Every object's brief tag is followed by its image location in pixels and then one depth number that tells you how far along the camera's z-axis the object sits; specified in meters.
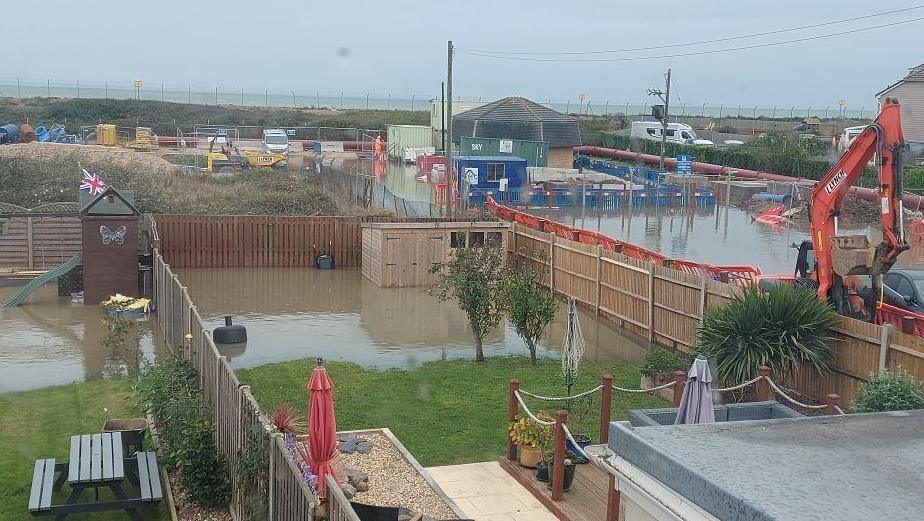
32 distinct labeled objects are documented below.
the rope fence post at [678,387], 13.49
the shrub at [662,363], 15.78
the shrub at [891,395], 11.30
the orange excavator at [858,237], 16.09
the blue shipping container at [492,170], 46.56
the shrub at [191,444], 10.16
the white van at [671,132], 76.12
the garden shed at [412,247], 25.97
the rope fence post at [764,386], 13.45
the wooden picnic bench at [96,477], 9.74
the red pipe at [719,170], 42.34
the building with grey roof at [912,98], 56.06
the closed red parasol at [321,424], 8.95
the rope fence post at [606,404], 12.14
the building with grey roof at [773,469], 5.72
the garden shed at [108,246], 22.92
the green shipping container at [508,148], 57.16
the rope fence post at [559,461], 10.93
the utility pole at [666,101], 52.53
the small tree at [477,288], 18.41
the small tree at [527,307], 17.53
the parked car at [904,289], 17.70
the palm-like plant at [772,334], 14.93
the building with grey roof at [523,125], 61.62
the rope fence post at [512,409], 12.09
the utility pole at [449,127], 30.50
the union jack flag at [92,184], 25.70
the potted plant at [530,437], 12.01
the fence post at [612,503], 10.09
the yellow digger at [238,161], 50.09
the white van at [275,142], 62.50
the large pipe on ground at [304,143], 66.85
